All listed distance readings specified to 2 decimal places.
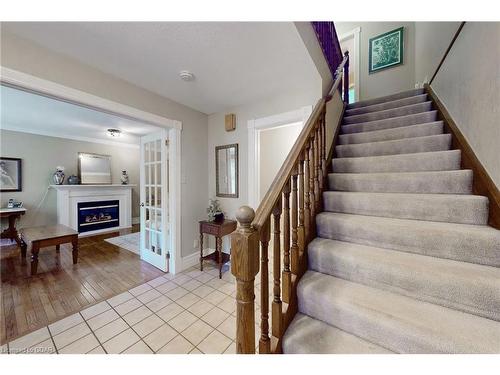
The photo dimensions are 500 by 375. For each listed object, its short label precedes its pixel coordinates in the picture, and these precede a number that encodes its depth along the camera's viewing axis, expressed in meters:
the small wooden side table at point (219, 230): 2.54
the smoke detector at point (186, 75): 1.95
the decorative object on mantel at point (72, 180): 4.46
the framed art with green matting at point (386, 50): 3.56
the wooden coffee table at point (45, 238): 2.56
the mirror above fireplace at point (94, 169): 4.69
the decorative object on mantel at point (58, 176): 4.30
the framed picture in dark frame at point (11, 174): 3.81
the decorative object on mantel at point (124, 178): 5.36
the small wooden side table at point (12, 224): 3.61
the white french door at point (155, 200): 2.71
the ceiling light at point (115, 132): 3.96
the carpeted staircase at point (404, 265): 0.85
